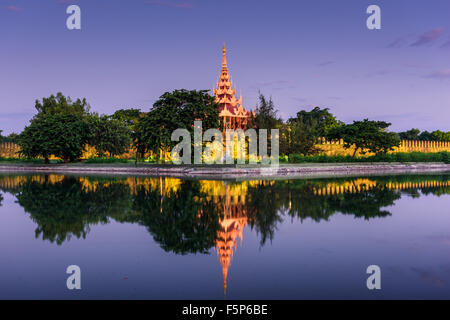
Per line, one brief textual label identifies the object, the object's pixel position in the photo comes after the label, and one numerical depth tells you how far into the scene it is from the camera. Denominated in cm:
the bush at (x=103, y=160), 5206
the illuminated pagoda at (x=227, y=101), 7012
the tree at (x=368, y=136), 5772
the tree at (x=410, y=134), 10744
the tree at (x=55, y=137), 5122
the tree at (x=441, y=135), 10686
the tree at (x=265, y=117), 5112
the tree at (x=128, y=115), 7671
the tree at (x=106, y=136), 5344
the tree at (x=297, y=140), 5348
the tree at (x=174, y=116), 4150
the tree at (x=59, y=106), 7669
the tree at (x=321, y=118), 8556
